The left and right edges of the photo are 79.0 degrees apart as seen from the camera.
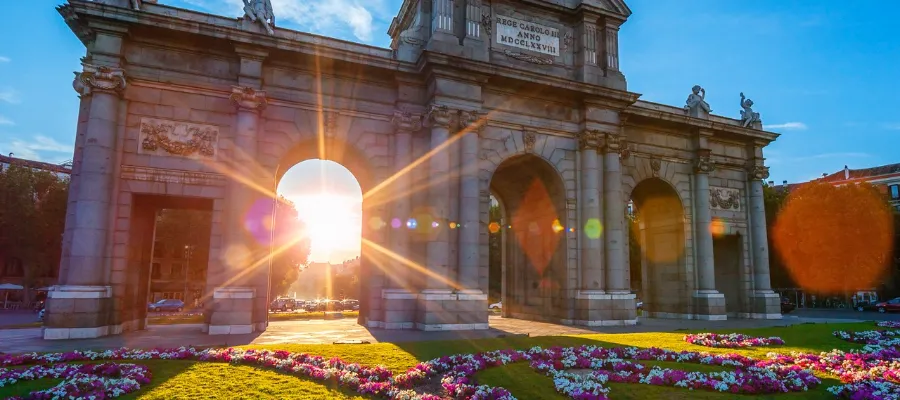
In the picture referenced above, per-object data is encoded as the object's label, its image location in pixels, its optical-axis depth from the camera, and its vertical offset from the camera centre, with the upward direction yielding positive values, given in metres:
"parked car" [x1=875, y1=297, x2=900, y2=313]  44.35 -1.93
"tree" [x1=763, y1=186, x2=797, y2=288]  51.36 +3.12
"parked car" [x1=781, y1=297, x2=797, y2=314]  40.78 -2.01
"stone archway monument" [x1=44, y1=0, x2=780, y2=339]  19.08 +5.11
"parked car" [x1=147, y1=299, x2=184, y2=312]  47.17 -3.33
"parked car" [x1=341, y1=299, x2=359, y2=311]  55.29 -3.53
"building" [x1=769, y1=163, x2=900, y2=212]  68.45 +13.52
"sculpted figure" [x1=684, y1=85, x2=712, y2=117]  30.30 +9.68
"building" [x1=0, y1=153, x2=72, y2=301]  55.91 -0.98
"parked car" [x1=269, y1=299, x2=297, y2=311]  49.94 -3.49
